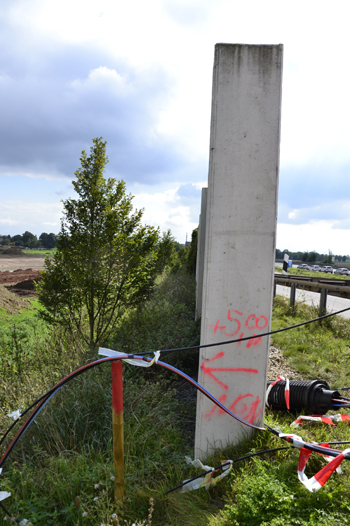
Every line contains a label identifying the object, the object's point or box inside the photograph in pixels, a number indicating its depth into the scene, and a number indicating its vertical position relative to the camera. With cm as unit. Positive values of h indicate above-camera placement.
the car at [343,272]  5587 -124
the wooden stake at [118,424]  208 -102
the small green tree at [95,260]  558 -9
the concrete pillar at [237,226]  281 +28
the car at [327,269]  6230 -103
